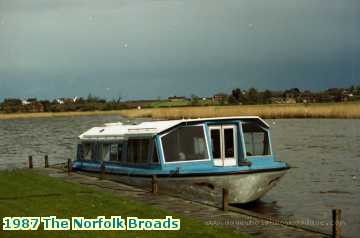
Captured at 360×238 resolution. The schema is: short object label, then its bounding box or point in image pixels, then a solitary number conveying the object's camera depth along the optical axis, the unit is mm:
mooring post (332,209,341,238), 12508
